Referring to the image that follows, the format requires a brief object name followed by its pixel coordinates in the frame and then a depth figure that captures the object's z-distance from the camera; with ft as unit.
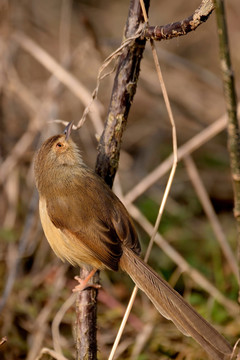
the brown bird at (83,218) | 17.25
